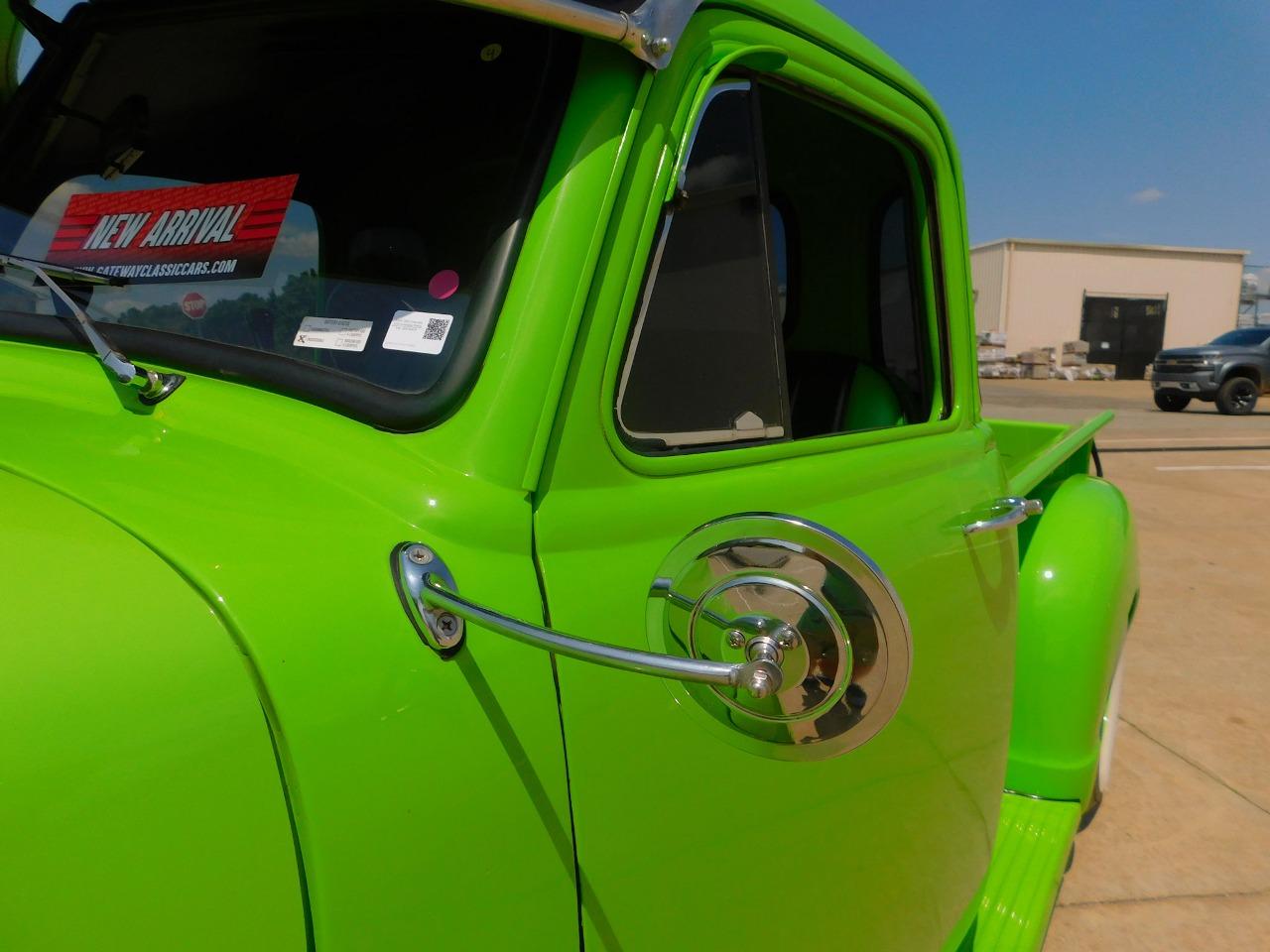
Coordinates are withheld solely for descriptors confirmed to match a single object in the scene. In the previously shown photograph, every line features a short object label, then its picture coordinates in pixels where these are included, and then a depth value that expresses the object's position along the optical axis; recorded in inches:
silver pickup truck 726.5
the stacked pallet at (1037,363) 1185.4
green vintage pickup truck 34.2
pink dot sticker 50.1
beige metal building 1266.0
